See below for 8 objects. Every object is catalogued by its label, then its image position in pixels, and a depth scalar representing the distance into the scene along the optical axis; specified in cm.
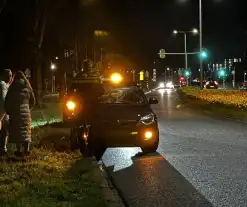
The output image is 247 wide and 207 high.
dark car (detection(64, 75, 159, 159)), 1096
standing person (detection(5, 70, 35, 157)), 997
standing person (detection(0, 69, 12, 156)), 1020
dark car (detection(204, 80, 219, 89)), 6712
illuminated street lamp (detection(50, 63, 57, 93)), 6530
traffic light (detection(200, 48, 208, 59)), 4541
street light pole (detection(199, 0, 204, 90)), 3766
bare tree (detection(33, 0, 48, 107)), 2850
